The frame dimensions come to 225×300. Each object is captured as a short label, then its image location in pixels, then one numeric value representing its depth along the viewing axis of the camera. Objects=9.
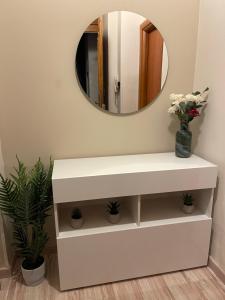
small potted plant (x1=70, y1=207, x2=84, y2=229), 1.67
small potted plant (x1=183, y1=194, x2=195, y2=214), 1.83
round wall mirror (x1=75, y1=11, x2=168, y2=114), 1.72
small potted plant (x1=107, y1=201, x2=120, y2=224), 1.72
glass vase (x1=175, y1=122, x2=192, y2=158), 1.82
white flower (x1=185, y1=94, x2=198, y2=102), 1.72
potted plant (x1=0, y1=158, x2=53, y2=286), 1.50
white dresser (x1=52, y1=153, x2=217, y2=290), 1.54
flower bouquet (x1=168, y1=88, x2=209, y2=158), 1.74
